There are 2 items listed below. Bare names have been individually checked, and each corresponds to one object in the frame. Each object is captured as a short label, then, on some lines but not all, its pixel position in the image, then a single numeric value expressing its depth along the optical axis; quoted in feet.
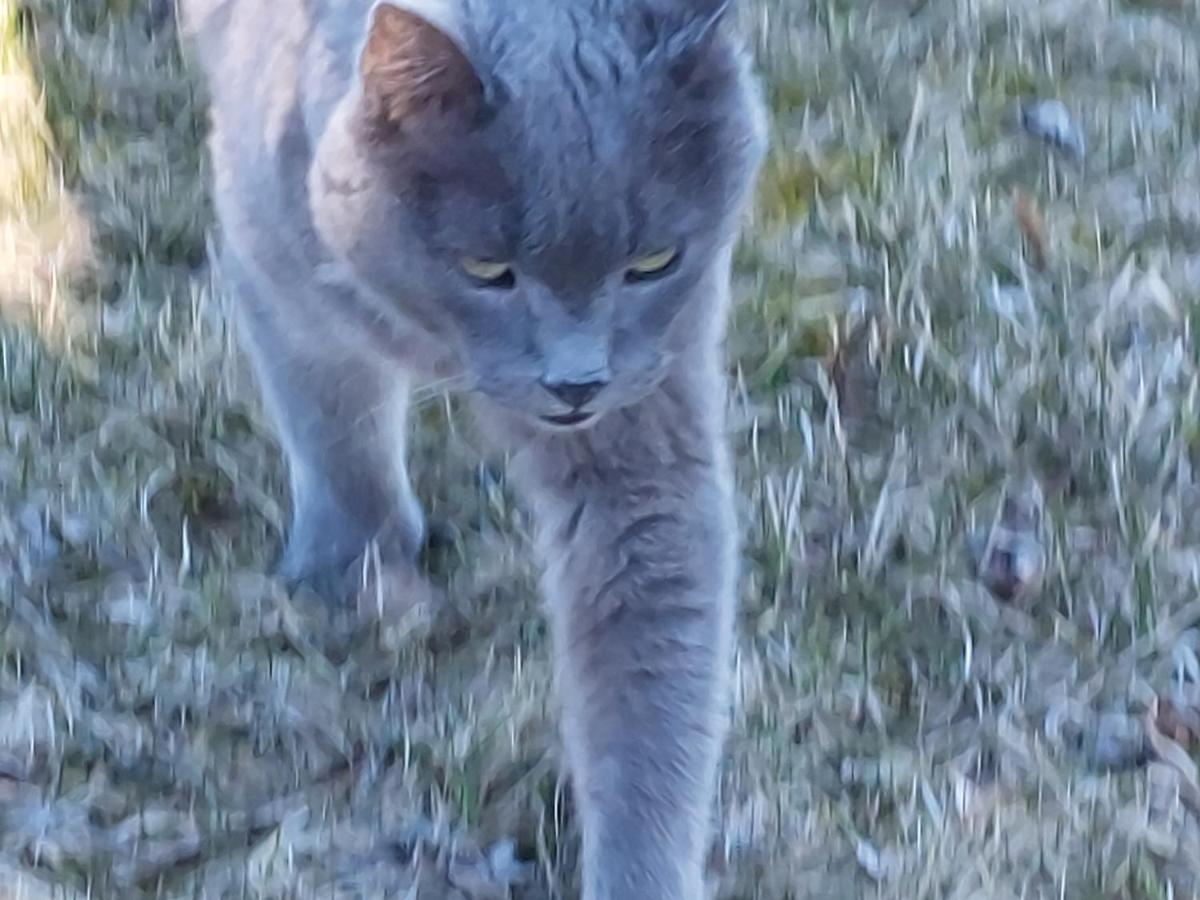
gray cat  2.36
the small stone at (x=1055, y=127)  3.36
